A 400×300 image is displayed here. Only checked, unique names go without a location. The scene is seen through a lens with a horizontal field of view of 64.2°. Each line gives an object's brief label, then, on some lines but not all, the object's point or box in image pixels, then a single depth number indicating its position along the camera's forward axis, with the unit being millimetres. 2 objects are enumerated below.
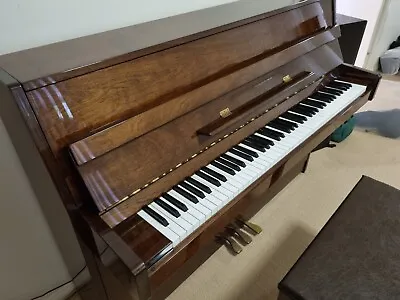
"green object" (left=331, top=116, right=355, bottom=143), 2146
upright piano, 666
